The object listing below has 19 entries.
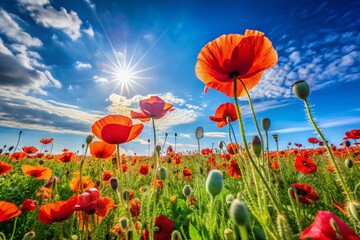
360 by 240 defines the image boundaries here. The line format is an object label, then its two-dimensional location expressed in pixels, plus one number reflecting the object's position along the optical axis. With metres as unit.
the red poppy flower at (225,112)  0.27
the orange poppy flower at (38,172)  0.36
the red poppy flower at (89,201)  0.18
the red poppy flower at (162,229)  0.22
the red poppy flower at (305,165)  0.38
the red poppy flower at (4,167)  0.27
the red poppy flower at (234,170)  0.40
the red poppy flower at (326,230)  0.08
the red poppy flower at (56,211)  0.20
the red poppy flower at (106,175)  0.43
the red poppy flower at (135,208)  0.27
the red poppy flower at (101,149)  0.28
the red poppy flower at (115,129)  0.21
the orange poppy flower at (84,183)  0.32
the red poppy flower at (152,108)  0.25
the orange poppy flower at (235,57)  0.15
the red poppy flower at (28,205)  0.26
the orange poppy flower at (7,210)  0.17
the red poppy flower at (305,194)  0.28
